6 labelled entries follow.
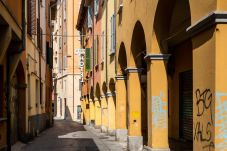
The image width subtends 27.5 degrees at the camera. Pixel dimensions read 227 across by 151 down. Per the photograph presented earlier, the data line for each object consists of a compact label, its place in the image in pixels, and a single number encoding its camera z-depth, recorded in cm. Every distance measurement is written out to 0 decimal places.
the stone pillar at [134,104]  1555
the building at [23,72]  1316
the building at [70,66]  5399
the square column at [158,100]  1162
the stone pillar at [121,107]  1914
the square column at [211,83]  653
